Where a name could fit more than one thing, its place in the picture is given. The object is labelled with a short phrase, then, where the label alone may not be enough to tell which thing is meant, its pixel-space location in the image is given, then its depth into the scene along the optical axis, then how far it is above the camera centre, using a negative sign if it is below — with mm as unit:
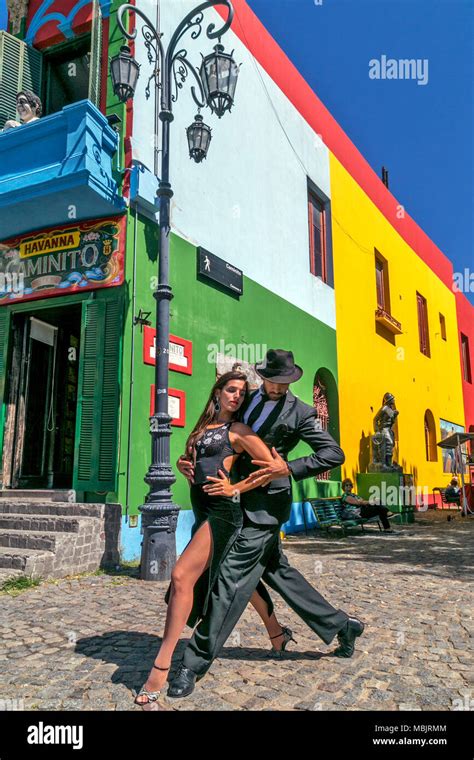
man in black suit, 2902 -253
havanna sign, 7699 +3181
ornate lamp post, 6219 +1977
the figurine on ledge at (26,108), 8430 +5605
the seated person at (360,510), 10664 -418
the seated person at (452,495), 16562 -216
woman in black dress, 2842 -144
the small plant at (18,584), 5465 -945
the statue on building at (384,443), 13922 +1088
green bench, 10345 -524
